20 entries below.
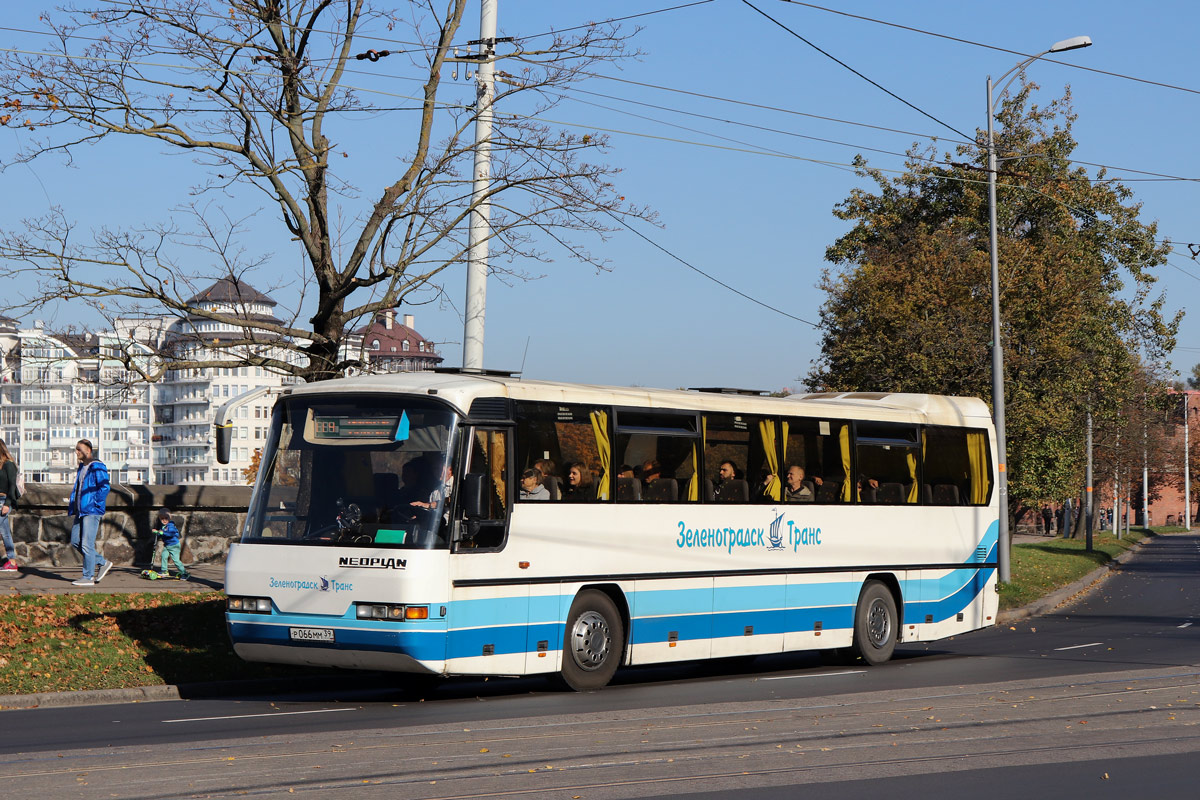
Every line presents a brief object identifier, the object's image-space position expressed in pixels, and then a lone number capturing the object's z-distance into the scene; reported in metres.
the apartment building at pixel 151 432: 176.00
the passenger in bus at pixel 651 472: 14.99
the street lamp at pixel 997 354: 27.76
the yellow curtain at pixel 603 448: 14.46
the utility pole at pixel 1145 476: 77.08
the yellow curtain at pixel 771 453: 16.53
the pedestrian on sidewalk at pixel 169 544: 19.20
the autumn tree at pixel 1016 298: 34.44
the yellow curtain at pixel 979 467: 19.70
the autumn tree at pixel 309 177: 17.12
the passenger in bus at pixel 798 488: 16.75
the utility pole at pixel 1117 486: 70.16
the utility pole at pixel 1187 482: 117.19
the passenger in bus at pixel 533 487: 13.59
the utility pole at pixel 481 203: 17.56
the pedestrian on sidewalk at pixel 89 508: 17.80
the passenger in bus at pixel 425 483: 12.72
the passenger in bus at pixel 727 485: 15.85
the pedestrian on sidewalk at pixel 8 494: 18.89
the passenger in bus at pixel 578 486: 14.07
